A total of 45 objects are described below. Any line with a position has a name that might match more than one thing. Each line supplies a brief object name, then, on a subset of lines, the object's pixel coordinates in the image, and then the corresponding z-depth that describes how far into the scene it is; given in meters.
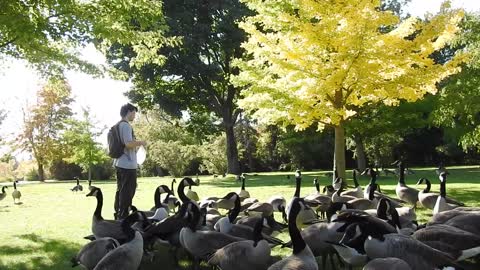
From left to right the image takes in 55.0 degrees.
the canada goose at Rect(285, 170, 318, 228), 7.89
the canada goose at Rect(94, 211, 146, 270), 5.17
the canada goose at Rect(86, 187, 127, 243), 6.70
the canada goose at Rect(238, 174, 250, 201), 12.72
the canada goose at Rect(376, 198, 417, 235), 6.49
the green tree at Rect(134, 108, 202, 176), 45.16
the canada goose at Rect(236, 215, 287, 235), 7.28
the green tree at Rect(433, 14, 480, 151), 17.21
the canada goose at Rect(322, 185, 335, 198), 11.78
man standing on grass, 7.90
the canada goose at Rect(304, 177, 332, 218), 9.26
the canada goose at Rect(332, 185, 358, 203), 9.42
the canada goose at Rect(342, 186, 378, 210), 8.56
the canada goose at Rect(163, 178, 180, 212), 10.75
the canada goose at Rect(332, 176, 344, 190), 13.45
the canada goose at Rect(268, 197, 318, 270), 4.74
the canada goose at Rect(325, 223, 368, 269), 5.40
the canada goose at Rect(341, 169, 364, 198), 10.64
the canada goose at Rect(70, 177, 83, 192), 23.74
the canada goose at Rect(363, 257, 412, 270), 4.49
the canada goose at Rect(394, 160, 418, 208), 10.86
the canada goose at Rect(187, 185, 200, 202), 13.43
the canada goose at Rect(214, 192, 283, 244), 6.70
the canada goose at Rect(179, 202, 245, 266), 6.16
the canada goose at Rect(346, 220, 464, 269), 4.97
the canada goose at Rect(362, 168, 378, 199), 10.06
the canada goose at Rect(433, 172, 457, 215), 8.64
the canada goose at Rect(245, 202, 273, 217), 8.89
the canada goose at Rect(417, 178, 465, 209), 9.98
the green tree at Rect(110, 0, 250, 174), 27.36
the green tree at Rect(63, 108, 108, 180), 41.44
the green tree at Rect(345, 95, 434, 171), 25.53
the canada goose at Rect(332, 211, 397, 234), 5.44
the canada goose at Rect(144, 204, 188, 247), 6.67
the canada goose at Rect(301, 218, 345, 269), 6.04
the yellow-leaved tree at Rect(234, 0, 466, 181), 13.64
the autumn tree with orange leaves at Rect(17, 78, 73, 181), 49.56
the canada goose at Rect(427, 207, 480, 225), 6.77
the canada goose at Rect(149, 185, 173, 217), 8.78
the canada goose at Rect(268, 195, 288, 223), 10.18
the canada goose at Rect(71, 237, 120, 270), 5.81
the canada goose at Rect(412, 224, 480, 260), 5.32
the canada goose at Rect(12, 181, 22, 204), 18.27
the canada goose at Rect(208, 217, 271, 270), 5.50
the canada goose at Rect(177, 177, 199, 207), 8.85
